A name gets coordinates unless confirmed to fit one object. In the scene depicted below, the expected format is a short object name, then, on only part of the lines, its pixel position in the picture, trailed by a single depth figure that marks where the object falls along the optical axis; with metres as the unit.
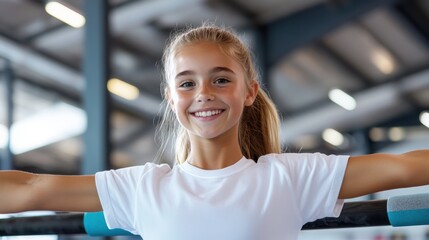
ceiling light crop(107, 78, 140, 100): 9.33
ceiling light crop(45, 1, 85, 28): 7.35
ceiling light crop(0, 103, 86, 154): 10.20
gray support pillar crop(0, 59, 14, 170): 8.85
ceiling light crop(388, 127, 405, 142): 11.64
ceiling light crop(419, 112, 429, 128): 11.30
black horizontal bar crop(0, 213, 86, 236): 1.44
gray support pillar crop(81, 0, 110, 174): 3.56
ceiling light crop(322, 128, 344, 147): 12.19
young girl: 1.10
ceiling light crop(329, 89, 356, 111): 9.84
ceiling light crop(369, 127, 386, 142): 11.93
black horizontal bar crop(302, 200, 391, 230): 1.16
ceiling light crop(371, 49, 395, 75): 8.88
